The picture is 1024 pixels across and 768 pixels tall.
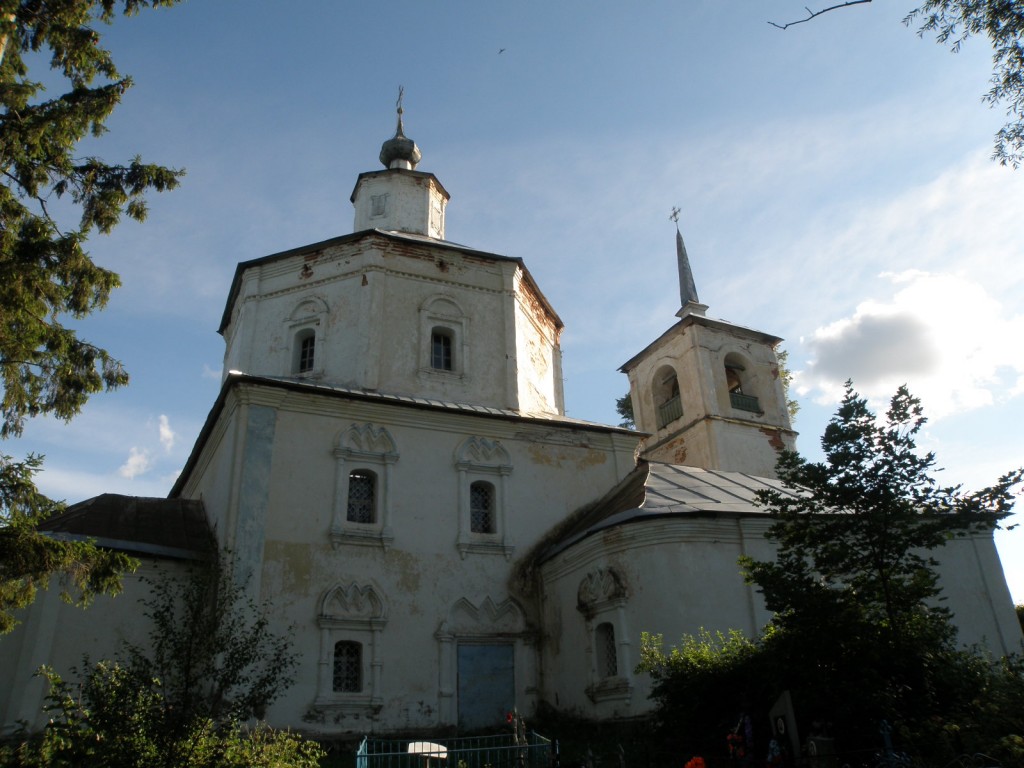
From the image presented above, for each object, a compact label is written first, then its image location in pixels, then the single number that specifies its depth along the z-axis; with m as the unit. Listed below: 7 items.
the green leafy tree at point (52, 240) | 8.16
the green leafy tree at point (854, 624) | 7.96
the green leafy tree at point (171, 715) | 6.75
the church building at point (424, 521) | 12.00
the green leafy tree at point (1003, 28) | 6.72
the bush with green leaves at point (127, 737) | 6.71
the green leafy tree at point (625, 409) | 29.22
